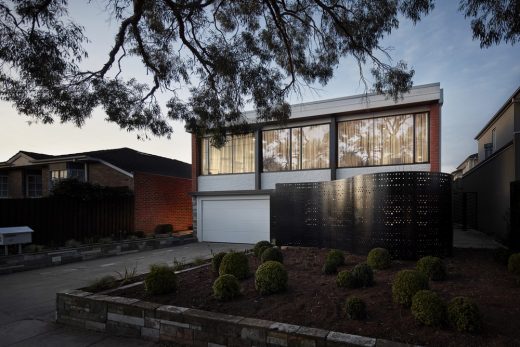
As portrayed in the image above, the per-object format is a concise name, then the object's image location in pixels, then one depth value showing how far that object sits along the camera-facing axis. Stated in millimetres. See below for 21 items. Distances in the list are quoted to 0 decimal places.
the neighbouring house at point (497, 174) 11458
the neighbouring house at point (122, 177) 17531
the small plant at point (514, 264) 6055
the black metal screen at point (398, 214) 7617
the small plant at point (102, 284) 6092
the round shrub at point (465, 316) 3703
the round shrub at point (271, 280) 5457
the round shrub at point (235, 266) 6547
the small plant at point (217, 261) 7176
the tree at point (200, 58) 7234
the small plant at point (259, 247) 8911
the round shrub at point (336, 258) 6887
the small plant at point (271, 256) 7762
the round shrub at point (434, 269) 5773
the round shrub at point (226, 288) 5246
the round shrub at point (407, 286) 4516
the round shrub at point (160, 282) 5648
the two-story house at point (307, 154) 12664
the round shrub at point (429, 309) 3879
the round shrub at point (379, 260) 6715
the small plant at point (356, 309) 4219
